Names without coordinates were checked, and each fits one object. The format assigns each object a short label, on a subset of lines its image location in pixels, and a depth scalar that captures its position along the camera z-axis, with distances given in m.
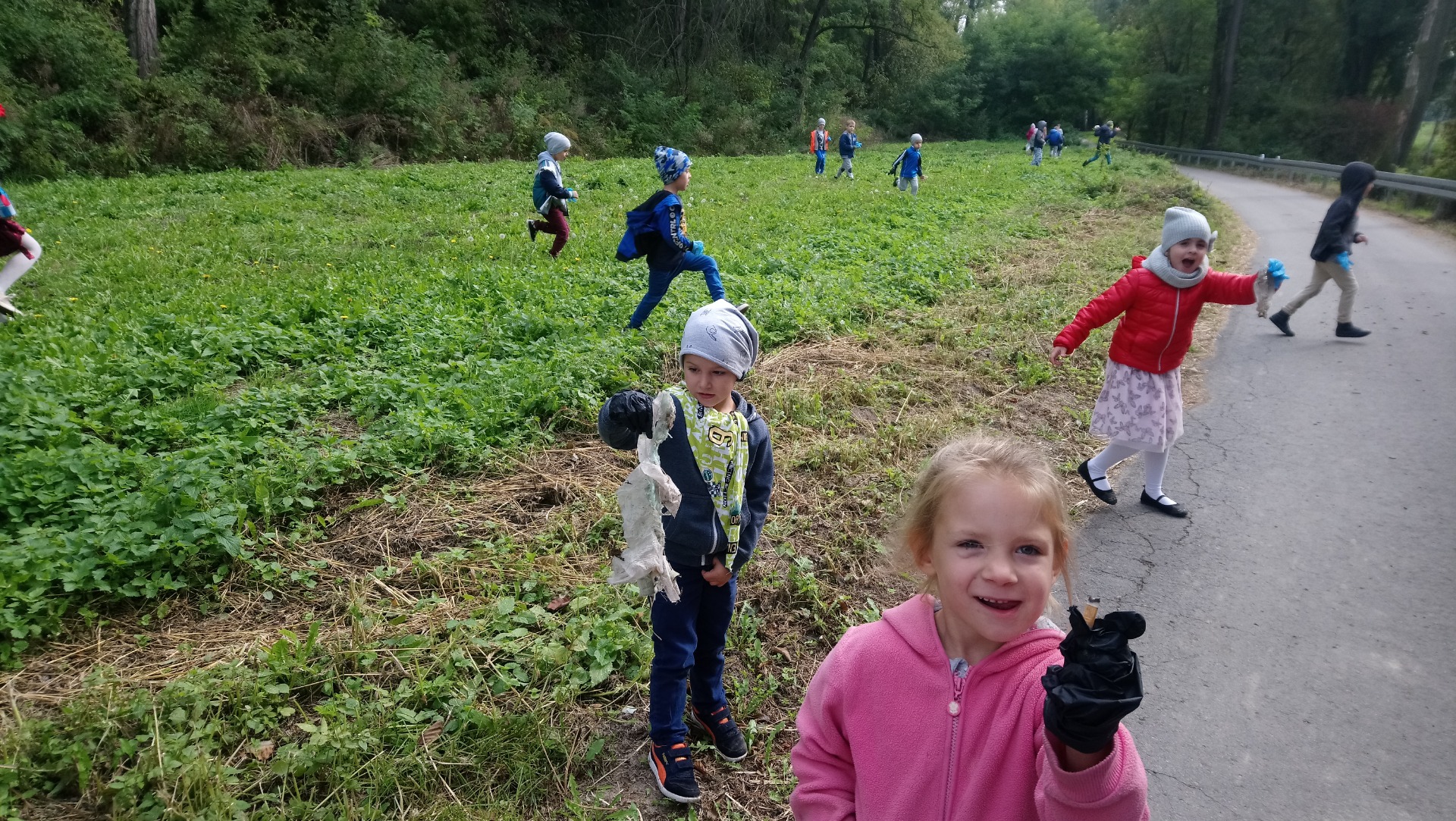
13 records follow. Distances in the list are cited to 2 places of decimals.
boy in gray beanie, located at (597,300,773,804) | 2.81
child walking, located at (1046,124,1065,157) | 29.57
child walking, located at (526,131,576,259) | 9.91
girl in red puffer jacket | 4.85
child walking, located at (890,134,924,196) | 18.16
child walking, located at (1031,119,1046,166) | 28.47
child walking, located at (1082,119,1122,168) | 26.81
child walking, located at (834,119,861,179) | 22.14
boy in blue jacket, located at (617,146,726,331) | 7.34
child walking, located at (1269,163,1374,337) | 8.57
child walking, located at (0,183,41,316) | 7.43
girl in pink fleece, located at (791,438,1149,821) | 1.53
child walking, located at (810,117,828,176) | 22.91
